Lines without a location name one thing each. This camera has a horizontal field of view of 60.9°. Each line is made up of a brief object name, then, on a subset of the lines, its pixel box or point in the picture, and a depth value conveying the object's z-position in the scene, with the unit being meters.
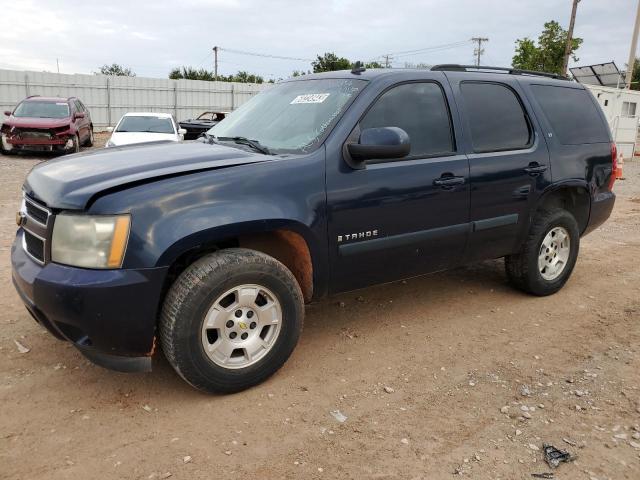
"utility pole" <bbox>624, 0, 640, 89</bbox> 25.48
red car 14.24
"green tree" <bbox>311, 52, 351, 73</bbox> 42.78
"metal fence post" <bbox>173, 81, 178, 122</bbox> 27.73
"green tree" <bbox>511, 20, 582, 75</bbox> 27.09
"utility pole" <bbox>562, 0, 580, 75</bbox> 24.66
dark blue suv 2.76
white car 11.70
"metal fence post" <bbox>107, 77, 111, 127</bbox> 25.76
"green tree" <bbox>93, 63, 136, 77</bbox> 61.80
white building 19.12
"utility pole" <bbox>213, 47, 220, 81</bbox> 61.78
